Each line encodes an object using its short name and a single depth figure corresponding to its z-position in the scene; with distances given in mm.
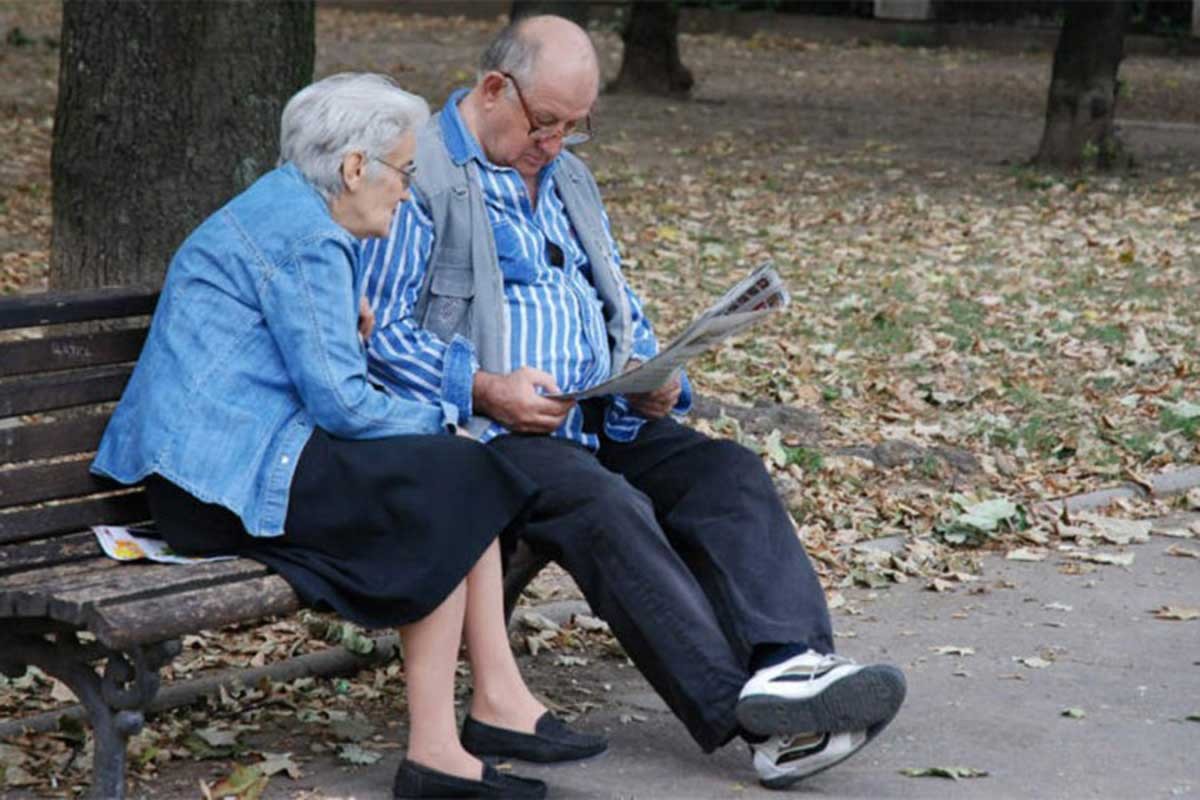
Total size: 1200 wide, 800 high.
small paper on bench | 8281
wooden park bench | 7594
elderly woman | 8078
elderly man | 8484
